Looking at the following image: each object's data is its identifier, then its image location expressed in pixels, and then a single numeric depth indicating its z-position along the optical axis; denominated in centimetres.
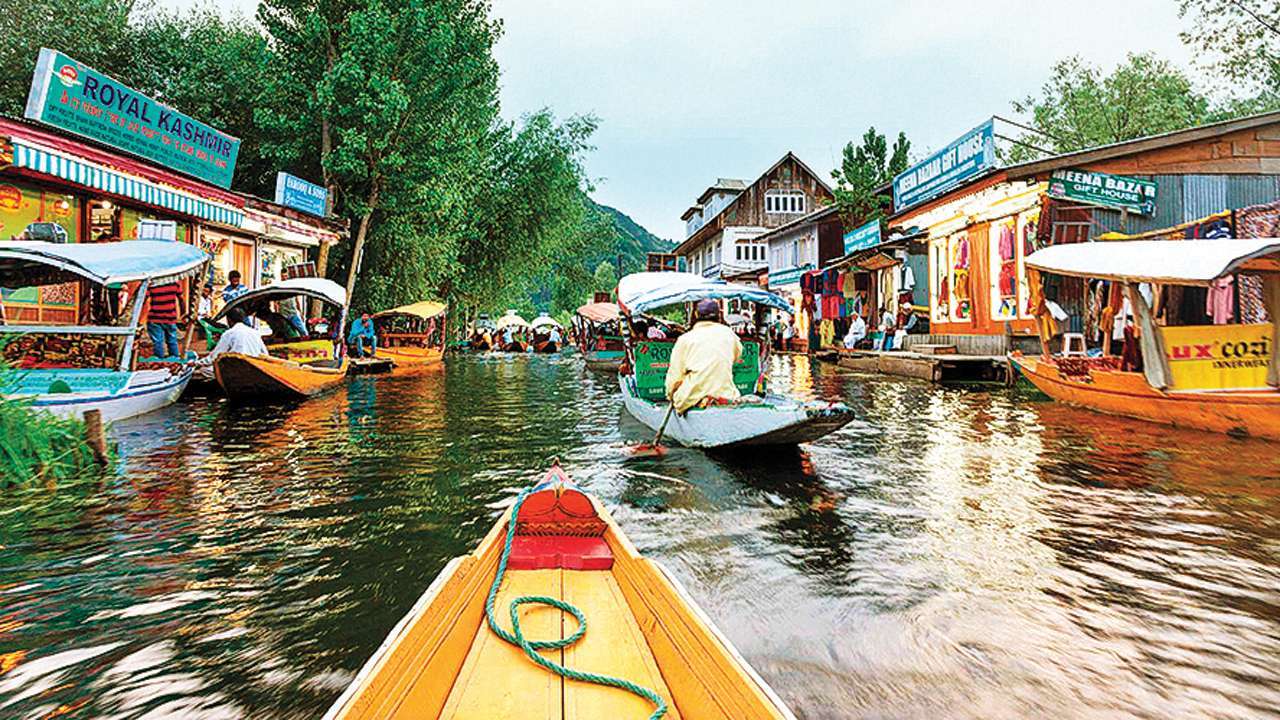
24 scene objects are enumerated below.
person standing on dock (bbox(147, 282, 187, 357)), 1191
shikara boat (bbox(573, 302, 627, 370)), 2458
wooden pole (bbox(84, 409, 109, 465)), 710
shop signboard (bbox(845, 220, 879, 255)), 2306
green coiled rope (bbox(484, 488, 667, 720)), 220
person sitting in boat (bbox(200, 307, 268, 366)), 1195
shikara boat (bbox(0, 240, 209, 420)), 841
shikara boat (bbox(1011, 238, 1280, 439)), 816
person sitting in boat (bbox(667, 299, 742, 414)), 764
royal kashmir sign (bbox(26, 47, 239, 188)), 1220
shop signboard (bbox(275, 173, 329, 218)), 1836
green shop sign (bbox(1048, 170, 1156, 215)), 1485
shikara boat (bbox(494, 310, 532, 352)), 4231
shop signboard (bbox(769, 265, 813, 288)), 3259
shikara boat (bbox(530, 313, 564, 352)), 4034
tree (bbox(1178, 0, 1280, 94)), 2659
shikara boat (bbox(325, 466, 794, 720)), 192
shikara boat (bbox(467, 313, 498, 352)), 4075
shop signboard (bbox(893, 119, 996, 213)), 1728
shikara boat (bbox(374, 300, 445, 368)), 2219
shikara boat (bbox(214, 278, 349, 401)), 1174
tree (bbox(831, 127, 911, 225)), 2894
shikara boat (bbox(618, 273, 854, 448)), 678
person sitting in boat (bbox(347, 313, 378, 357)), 2066
